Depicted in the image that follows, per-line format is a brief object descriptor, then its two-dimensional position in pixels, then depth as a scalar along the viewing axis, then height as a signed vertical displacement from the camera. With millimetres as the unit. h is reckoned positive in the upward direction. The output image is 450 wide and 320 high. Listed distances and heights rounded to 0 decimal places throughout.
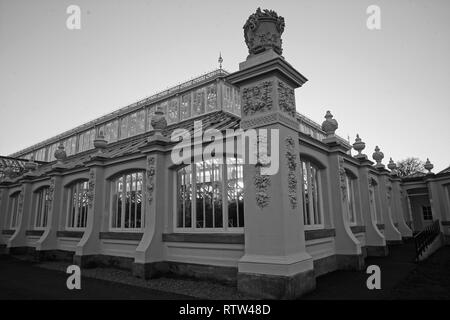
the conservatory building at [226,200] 6449 +580
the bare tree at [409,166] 41791 +6907
